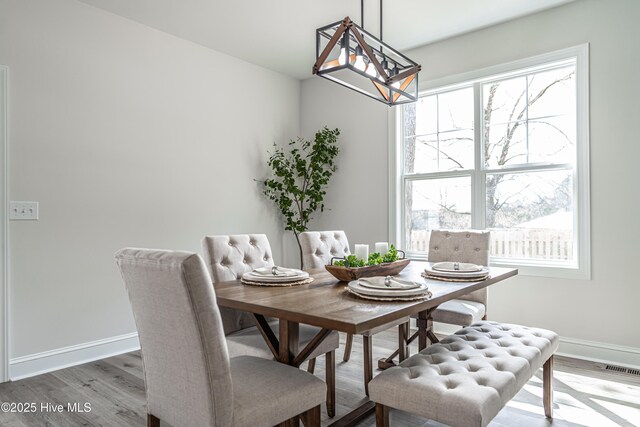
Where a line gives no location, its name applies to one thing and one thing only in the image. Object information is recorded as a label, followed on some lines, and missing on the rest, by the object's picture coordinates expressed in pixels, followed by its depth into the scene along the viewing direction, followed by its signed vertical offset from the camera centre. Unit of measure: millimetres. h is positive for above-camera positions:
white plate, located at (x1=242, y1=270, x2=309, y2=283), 1943 -287
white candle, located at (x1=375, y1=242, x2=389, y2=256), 2240 -162
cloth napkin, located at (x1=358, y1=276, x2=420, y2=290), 1640 -268
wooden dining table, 1317 -314
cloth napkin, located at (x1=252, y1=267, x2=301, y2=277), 2028 -273
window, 3252 +496
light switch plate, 2793 +37
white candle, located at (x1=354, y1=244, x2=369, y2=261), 2092 -172
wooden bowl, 1947 -256
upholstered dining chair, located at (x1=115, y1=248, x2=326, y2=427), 1185 -451
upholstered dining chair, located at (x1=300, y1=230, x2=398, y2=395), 2844 -219
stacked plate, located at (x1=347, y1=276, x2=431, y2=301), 1566 -277
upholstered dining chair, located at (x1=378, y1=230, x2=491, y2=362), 2615 -281
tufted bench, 1340 -584
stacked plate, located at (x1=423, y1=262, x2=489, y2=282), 2064 -275
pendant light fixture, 1846 +757
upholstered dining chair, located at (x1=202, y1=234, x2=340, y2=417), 2039 -535
